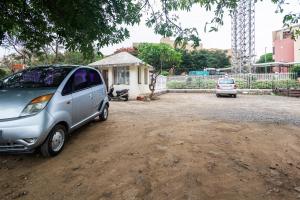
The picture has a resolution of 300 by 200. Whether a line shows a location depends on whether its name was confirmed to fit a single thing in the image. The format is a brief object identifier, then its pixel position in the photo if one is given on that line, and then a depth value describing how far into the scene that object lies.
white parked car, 20.42
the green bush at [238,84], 24.02
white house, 19.22
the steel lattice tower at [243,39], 39.84
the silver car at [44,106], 4.39
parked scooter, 17.81
